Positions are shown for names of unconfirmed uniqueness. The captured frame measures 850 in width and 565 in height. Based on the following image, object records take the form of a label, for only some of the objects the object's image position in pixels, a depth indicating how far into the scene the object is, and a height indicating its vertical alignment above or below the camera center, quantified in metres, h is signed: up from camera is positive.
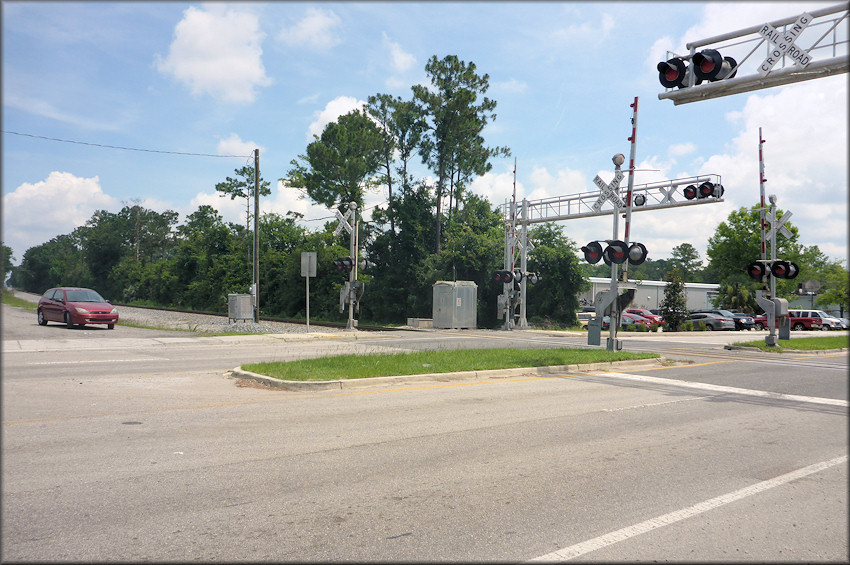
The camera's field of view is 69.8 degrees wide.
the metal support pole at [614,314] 16.42 -0.56
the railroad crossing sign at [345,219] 29.10 +3.43
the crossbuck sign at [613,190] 16.44 +2.82
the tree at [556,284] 45.38 +0.68
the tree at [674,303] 44.56 -0.60
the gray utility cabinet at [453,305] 37.41 -0.81
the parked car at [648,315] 46.48 -1.70
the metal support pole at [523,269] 35.72 +1.42
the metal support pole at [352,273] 29.06 +0.85
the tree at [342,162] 51.28 +10.94
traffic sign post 26.53 +1.13
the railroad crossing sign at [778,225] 19.66 +2.45
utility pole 33.72 +4.64
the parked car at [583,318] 49.34 -2.15
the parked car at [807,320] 47.60 -1.84
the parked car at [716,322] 45.16 -1.97
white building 80.50 +0.13
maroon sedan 25.03 -0.94
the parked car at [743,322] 46.03 -1.99
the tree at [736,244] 49.99 +4.34
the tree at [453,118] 50.22 +14.43
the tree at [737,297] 54.69 -0.15
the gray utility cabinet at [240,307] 32.84 -0.98
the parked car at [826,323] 46.94 -2.05
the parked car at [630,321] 42.86 -1.97
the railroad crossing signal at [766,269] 20.33 +0.93
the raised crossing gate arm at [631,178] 15.86 +3.06
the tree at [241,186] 63.94 +10.87
